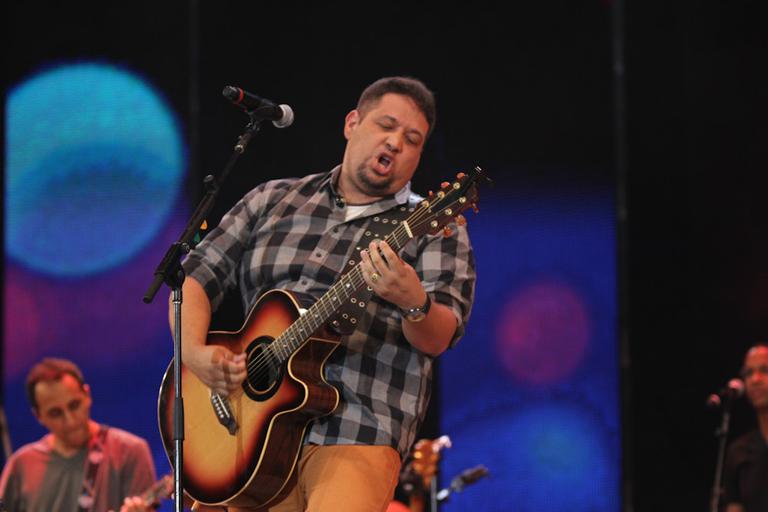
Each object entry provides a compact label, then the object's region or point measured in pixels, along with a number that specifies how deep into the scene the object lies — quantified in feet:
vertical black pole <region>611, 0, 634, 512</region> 44.62
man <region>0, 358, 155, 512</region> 38.32
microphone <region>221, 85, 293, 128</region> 20.63
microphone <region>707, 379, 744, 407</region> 41.93
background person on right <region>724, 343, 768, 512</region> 41.96
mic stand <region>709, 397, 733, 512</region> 42.24
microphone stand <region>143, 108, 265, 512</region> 19.25
